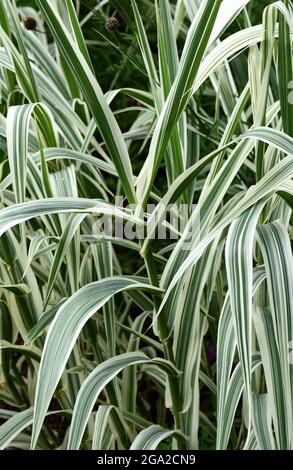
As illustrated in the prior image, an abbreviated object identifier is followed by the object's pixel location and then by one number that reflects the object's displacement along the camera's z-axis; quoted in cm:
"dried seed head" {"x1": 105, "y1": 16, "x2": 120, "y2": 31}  260
